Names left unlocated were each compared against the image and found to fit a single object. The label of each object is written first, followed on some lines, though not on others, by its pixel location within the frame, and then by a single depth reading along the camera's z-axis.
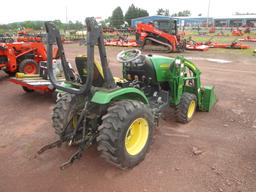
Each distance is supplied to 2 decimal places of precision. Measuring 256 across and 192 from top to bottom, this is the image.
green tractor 2.23
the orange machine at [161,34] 11.77
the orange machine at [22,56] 6.40
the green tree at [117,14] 45.70
